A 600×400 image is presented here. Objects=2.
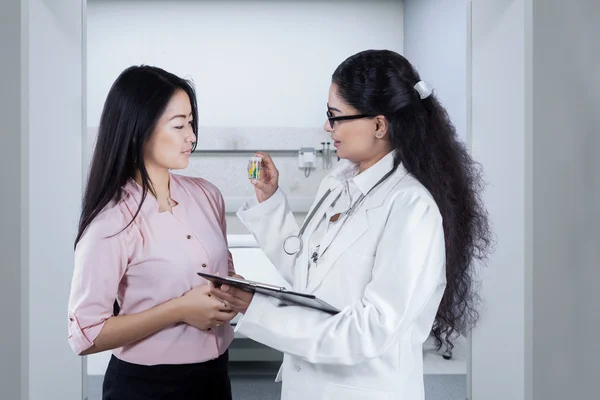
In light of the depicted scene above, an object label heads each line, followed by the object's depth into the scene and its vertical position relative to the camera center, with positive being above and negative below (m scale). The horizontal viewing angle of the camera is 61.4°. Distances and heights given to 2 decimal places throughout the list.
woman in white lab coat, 1.20 -0.14
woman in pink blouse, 1.32 -0.17
